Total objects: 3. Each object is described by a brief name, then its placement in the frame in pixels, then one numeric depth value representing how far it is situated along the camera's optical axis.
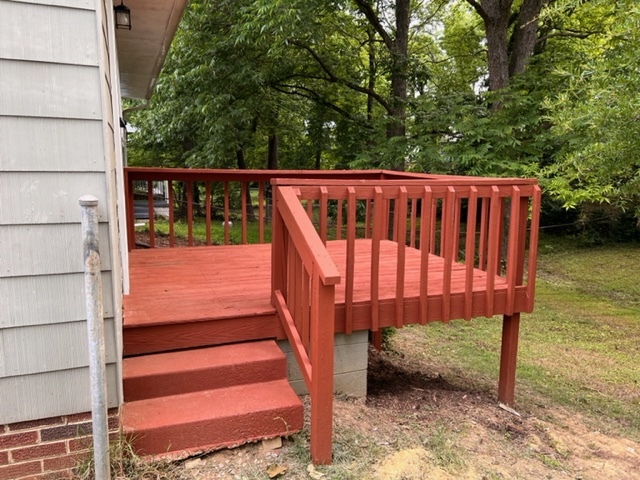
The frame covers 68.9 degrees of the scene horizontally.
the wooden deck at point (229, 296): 2.71
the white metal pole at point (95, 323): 1.79
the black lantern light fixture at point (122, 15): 3.55
